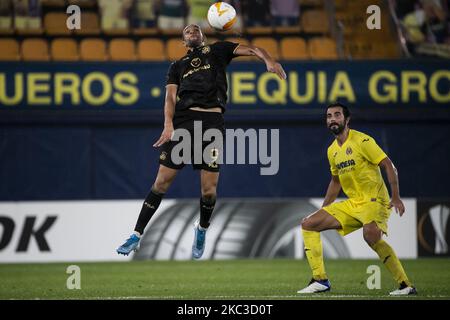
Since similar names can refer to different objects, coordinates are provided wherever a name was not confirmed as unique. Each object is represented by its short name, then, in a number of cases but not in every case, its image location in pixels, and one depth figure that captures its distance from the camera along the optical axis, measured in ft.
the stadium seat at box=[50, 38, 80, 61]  54.49
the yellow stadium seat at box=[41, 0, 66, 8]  57.82
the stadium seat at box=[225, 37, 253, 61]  54.02
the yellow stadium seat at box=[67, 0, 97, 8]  57.52
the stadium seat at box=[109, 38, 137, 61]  55.36
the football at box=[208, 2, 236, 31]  31.32
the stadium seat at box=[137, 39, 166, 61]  55.67
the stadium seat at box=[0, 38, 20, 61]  53.62
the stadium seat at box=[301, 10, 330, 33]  58.44
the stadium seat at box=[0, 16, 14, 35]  55.58
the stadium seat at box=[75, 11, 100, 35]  56.29
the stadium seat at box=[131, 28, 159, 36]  57.26
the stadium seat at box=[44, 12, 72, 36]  56.08
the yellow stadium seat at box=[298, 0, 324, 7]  59.41
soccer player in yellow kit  31.30
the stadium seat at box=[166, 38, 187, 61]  54.07
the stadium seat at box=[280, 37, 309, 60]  56.85
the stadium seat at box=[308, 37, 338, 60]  56.24
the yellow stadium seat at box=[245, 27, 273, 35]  57.67
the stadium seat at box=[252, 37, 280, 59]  56.29
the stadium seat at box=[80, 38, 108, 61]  54.49
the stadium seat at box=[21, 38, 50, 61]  53.93
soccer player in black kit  31.50
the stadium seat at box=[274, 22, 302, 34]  58.39
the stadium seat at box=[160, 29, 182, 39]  57.16
